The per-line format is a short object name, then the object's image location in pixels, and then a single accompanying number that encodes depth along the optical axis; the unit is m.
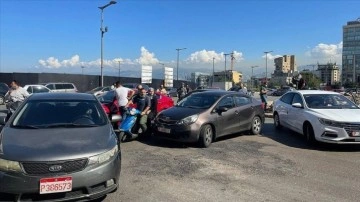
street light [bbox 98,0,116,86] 29.97
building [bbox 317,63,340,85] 129.89
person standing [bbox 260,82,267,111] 19.69
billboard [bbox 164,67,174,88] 39.59
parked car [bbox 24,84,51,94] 23.92
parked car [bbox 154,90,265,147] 9.63
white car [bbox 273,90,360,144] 9.29
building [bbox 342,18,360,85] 94.56
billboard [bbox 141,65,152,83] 35.78
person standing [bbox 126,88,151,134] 10.80
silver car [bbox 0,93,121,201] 4.60
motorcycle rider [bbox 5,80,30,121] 12.15
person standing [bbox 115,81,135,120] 12.12
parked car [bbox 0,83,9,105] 27.34
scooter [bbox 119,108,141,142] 10.45
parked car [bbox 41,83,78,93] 28.40
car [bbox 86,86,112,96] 31.37
